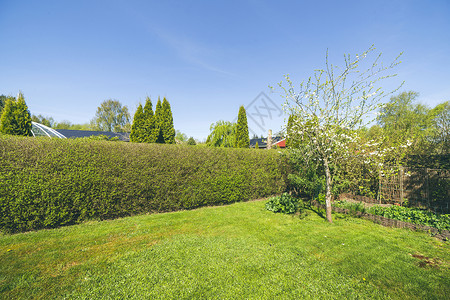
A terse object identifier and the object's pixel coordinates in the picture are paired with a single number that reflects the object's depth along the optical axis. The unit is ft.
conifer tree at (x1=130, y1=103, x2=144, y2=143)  30.76
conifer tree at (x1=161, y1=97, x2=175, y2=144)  35.78
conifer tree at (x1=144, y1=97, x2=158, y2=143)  31.19
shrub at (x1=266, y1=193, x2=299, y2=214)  21.09
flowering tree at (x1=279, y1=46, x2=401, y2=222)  16.67
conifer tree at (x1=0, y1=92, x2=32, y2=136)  23.17
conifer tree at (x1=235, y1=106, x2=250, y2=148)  42.45
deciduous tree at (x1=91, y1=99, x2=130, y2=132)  159.46
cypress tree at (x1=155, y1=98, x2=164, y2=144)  34.93
